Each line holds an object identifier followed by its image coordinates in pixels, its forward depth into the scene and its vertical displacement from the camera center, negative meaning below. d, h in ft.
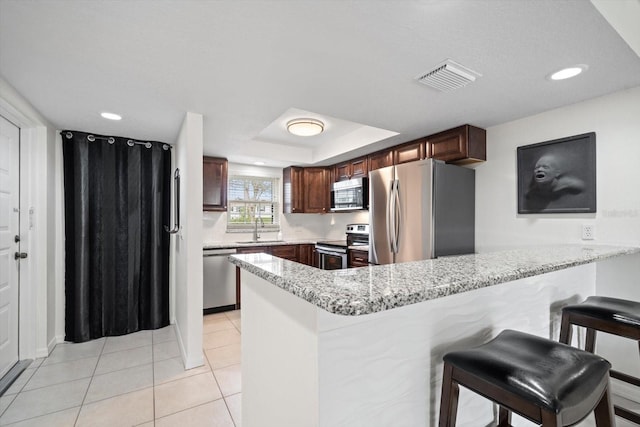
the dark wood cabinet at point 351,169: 13.23 +2.04
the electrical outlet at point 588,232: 7.26 -0.54
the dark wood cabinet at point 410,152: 10.42 +2.24
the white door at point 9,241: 7.47 -0.78
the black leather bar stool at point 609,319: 4.91 -1.92
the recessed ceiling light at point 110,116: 8.31 +2.81
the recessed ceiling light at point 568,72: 5.71 +2.84
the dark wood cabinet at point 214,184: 13.43 +1.30
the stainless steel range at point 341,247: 13.07 -1.69
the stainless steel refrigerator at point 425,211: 8.98 -0.01
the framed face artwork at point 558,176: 7.34 +0.95
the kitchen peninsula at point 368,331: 2.64 -1.43
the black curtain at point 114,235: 9.86 -0.85
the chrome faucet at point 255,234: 15.66 -1.25
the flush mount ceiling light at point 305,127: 10.03 +3.00
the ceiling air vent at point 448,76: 5.68 +2.82
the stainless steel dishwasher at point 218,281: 12.49 -3.11
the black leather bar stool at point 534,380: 2.66 -1.70
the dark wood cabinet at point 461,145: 9.10 +2.15
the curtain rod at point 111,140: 9.80 +2.61
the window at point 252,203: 15.44 +0.44
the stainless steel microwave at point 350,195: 13.01 +0.77
